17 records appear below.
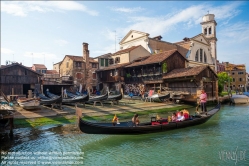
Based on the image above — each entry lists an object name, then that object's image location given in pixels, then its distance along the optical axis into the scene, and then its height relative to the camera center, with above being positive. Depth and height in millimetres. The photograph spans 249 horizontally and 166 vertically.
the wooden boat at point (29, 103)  16031 -1389
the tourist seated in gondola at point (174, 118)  12702 -2140
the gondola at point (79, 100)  18806 -1387
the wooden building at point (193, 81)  22719 +475
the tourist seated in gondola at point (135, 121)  11273 -2057
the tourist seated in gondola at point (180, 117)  12887 -2115
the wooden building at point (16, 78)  22698 +946
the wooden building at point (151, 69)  26108 +2263
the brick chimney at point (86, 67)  33125 +3069
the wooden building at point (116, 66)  30906 +3323
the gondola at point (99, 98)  20422 -1305
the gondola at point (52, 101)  17434 -1394
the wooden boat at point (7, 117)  10870 -1711
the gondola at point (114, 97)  21312 -1328
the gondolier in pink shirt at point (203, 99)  15883 -1156
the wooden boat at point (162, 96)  22320 -1275
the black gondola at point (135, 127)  10055 -2335
